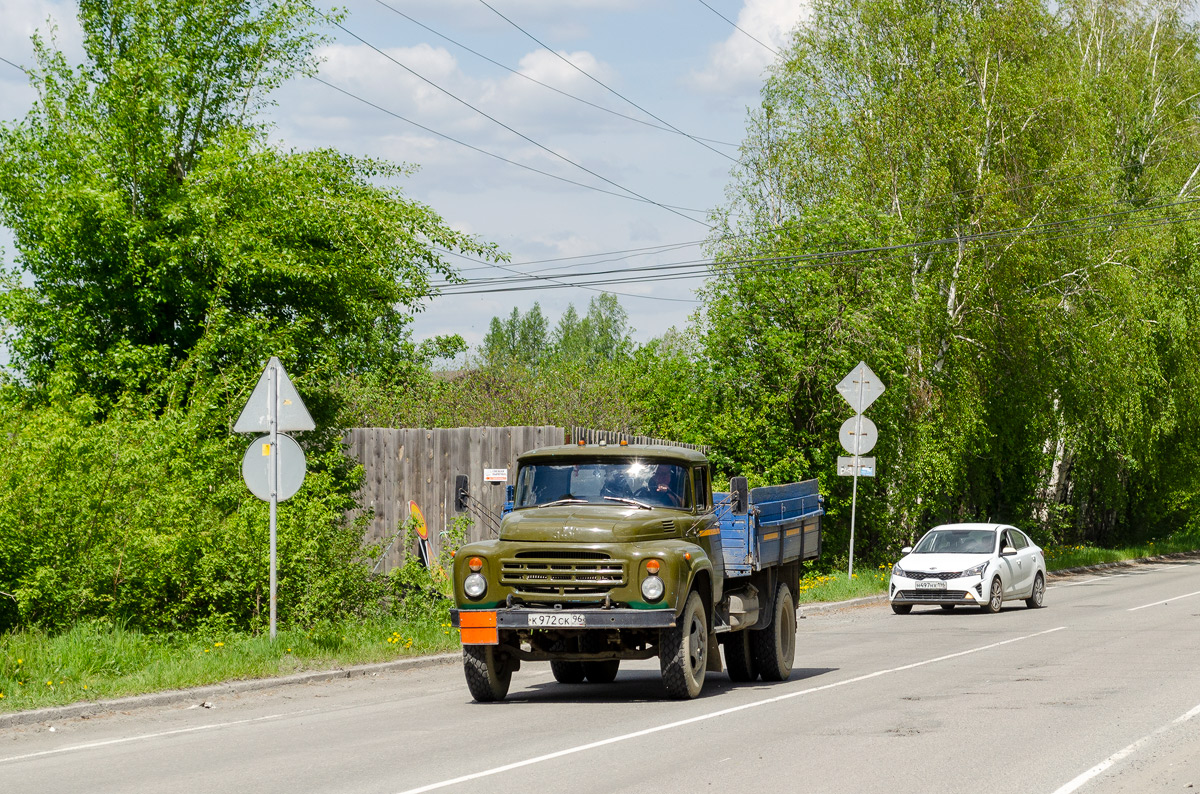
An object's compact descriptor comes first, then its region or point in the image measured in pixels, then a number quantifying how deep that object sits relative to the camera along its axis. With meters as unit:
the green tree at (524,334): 127.00
